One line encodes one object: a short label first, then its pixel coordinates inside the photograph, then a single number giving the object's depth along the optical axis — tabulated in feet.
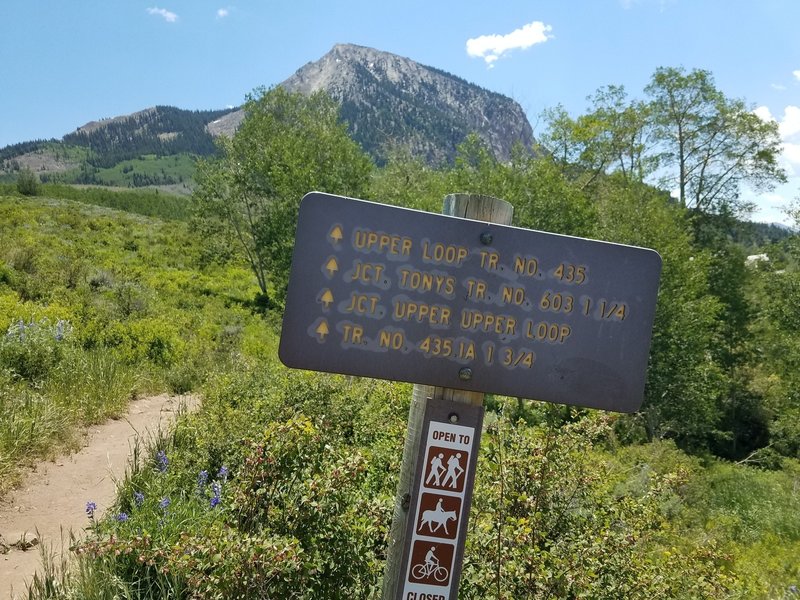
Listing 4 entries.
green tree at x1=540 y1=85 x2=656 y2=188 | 76.43
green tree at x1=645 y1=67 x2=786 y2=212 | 88.48
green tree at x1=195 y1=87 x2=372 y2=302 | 62.85
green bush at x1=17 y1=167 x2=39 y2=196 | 137.28
